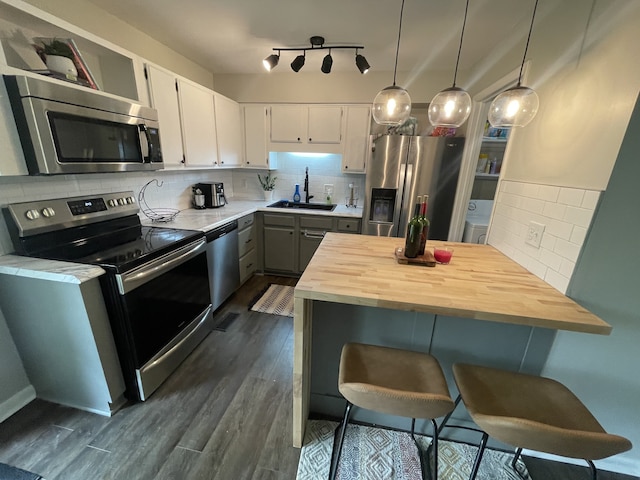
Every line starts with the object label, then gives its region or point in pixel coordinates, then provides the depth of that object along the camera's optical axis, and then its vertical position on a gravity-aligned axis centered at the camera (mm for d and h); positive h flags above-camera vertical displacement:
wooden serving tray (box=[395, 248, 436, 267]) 1431 -458
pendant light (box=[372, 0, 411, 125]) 1364 +350
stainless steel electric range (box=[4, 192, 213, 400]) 1426 -579
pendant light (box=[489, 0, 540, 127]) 1229 +334
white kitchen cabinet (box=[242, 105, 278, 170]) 3301 +396
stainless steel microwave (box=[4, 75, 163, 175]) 1252 +184
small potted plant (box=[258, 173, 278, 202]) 3639 -213
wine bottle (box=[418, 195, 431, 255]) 1391 -279
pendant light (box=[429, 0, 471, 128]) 1285 +334
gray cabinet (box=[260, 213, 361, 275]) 3094 -778
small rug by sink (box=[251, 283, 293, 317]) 2633 -1366
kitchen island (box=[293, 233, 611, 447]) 1040 -518
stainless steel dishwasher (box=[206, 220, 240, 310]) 2318 -871
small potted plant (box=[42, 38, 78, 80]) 1407 +541
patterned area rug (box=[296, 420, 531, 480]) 1281 -1417
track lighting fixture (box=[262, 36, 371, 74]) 2301 +959
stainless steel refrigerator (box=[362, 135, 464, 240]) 2756 -67
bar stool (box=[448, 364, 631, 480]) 754 -839
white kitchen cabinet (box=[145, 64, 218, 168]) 2062 +420
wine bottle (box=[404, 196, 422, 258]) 1444 -336
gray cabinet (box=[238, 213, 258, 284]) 2895 -885
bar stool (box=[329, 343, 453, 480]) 862 -815
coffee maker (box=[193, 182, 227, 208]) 2961 -277
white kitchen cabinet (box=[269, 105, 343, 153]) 3184 +514
